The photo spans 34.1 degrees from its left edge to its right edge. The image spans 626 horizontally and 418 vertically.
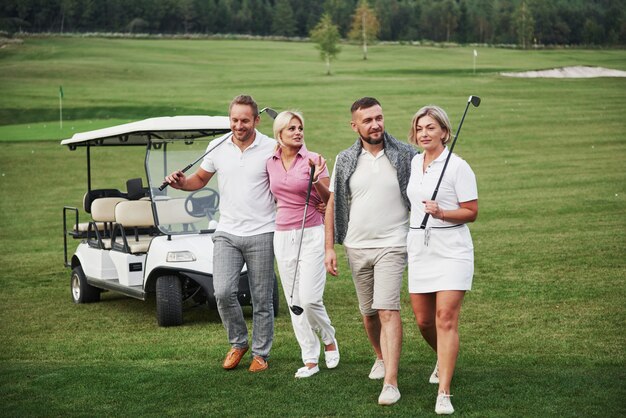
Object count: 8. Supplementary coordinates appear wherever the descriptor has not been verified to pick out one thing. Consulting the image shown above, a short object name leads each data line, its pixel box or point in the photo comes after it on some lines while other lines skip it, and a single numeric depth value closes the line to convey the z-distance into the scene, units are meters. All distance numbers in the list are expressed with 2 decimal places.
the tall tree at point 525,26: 57.78
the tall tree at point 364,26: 78.81
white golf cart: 8.99
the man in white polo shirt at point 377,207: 6.06
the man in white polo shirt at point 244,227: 6.88
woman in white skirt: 5.64
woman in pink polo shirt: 6.61
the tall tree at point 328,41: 57.50
